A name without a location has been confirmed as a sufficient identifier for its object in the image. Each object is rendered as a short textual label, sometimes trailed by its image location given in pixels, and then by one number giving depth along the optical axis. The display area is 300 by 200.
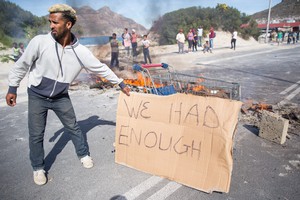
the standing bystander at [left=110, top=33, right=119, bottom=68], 12.31
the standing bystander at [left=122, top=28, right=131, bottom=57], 15.88
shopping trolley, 3.52
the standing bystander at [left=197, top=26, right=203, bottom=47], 22.05
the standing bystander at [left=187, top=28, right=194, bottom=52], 20.26
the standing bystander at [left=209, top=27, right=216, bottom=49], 20.65
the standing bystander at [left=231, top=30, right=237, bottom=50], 21.96
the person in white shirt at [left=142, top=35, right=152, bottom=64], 13.68
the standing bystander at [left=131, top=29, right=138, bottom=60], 16.04
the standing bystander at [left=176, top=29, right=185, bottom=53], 18.62
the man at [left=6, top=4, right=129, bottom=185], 2.53
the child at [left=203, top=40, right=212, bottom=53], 20.16
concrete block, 3.72
